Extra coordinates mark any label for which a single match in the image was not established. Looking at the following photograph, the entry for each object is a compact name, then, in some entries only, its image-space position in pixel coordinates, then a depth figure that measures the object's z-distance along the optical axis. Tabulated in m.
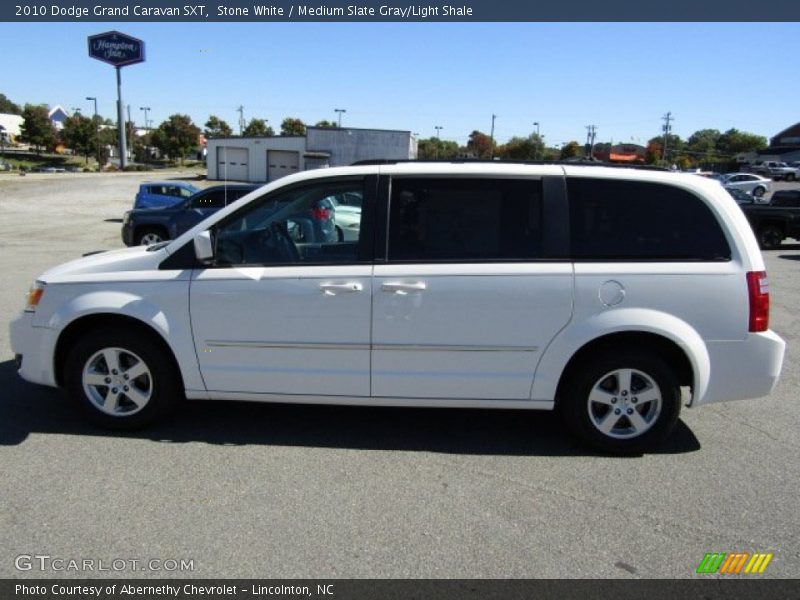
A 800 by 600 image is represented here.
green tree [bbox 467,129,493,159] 83.94
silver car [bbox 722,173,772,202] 42.08
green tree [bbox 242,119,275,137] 109.64
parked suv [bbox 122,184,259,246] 13.83
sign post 67.31
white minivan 4.00
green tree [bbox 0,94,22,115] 169.71
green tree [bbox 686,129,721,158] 136.23
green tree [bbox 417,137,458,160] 89.94
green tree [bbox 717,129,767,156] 138.25
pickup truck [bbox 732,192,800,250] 17.44
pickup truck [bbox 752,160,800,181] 64.19
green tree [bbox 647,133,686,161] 123.74
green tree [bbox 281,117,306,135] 114.56
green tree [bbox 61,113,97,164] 93.62
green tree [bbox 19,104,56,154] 98.31
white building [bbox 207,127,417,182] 56.41
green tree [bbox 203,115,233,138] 115.88
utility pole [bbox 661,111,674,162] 99.44
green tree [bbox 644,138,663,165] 77.99
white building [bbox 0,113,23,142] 122.43
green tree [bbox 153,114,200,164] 98.31
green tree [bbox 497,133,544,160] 72.19
